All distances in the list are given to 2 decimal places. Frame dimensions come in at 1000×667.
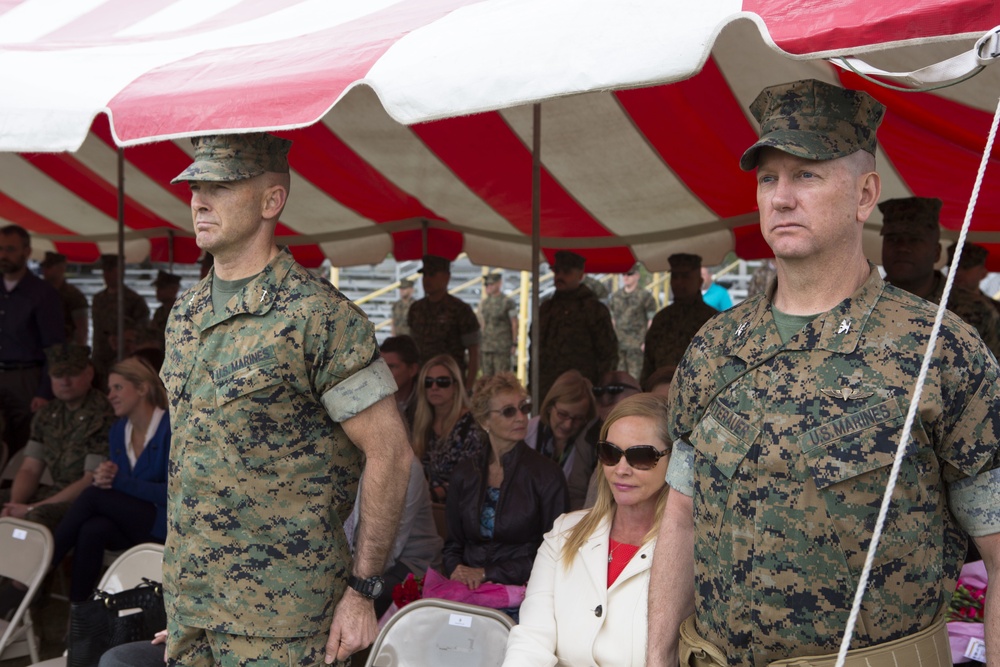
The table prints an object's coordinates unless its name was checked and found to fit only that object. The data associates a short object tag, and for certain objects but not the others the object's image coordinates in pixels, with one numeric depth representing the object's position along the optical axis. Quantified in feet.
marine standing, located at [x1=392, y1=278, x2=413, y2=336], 43.80
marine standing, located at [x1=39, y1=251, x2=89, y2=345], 28.30
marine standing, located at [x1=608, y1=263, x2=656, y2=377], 43.19
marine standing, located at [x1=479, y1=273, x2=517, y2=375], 42.42
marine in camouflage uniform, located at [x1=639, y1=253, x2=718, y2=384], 21.72
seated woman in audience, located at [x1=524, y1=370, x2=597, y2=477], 15.26
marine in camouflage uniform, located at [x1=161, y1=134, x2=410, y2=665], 7.68
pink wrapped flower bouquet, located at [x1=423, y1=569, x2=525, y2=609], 11.52
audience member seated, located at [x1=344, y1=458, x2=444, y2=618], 13.57
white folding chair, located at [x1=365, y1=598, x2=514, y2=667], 9.50
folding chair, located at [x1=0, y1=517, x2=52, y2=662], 12.35
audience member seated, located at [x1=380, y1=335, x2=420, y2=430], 19.83
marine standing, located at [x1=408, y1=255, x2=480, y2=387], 25.61
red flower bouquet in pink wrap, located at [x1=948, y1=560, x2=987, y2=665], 8.79
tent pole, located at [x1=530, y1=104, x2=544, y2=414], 15.92
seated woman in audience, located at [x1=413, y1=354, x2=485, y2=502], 17.13
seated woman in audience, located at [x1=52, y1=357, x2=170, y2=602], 15.06
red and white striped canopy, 6.31
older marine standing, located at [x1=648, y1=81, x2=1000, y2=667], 5.27
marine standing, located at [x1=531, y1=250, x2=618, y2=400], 23.91
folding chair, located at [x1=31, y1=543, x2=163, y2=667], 11.76
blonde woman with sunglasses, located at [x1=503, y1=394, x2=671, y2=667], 8.56
